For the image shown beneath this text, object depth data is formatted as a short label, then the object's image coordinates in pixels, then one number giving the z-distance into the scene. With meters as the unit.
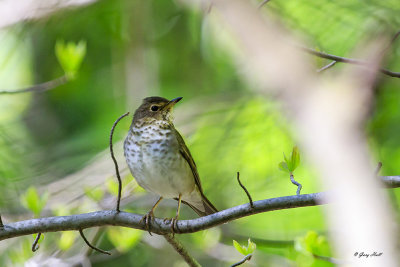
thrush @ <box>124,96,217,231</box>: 7.71
